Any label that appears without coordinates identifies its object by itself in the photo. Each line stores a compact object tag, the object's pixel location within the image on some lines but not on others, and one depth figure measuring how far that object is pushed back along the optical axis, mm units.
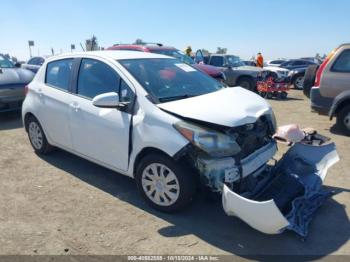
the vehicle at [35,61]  17086
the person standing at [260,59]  19469
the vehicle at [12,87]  8125
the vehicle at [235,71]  14688
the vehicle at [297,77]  16547
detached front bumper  3066
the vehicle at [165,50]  11248
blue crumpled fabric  3480
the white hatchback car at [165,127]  3514
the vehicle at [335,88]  7109
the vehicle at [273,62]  26209
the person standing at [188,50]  19444
